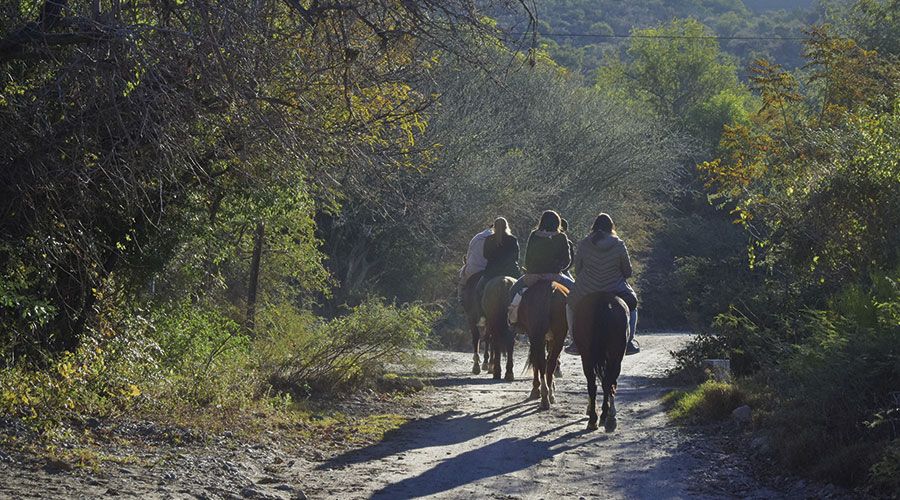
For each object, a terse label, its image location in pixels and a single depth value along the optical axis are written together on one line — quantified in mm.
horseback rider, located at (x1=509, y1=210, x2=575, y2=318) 15016
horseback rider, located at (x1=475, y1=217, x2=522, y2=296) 18203
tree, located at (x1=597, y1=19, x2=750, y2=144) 72625
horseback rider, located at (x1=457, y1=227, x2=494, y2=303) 19500
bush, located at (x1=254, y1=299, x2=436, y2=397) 14539
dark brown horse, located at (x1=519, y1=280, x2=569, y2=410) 14609
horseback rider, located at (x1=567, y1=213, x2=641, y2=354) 12945
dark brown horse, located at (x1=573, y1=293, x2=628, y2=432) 12805
